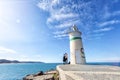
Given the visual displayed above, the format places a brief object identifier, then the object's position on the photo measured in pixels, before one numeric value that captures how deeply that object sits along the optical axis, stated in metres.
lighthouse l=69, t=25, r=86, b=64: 5.85
